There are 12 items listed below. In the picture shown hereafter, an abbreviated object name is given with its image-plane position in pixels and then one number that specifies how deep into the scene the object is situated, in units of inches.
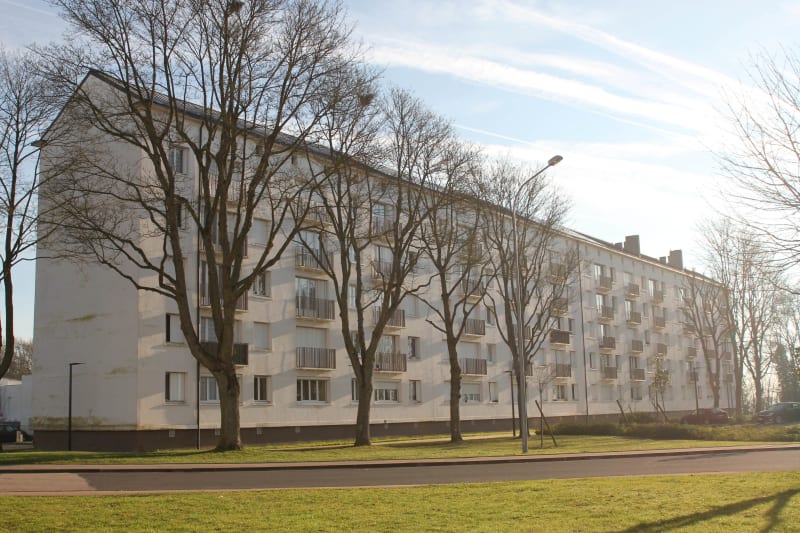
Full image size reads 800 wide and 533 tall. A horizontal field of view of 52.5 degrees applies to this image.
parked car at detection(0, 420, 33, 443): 1852.9
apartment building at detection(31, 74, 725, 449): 1397.6
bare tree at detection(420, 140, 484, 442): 1392.7
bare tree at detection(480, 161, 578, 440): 1497.3
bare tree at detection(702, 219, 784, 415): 2256.4
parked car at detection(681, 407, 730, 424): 2235.5
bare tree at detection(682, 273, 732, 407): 2410.2
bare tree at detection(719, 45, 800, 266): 613.9
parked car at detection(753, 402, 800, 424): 2325.3
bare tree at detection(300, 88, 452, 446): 1196.5
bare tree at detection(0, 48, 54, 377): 1138.7
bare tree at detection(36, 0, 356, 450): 1009.5
